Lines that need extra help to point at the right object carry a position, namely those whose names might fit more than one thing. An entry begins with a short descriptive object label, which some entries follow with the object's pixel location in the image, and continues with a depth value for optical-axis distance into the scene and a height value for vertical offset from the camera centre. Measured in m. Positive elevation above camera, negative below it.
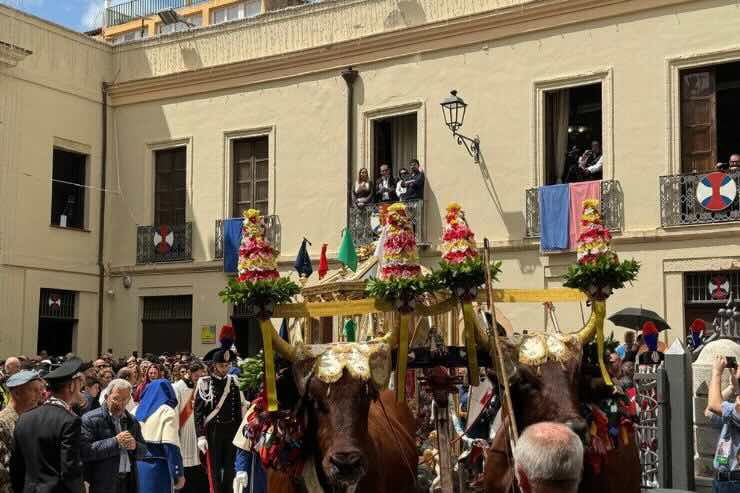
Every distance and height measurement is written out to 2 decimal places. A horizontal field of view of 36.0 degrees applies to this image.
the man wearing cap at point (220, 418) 13.72 -1.08
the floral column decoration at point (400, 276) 8.12 +0.38
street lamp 21.88 +4.11
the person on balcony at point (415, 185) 22.42 +2.84
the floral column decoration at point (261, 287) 7.96 +0.29
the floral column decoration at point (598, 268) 8.35 +0.47
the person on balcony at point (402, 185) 22.52 +2.86
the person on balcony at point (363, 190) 23.02 +2.81
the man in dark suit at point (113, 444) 9.63 -1.00
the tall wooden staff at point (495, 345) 7.47 -0.10
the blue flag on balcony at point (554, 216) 20.62 +2.09
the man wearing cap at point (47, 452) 7.99 -0.89
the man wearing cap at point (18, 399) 8.05 -0.53
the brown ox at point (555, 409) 7.68 -0.52
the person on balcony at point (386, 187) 22.75 +2.85
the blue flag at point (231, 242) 24.72 +1.87
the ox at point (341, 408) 7.42 -0.53
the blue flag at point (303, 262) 16.41 +0.97
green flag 14.91 +1.00
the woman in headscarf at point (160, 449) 12.25 -1.31
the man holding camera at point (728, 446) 9.49 -0.97
